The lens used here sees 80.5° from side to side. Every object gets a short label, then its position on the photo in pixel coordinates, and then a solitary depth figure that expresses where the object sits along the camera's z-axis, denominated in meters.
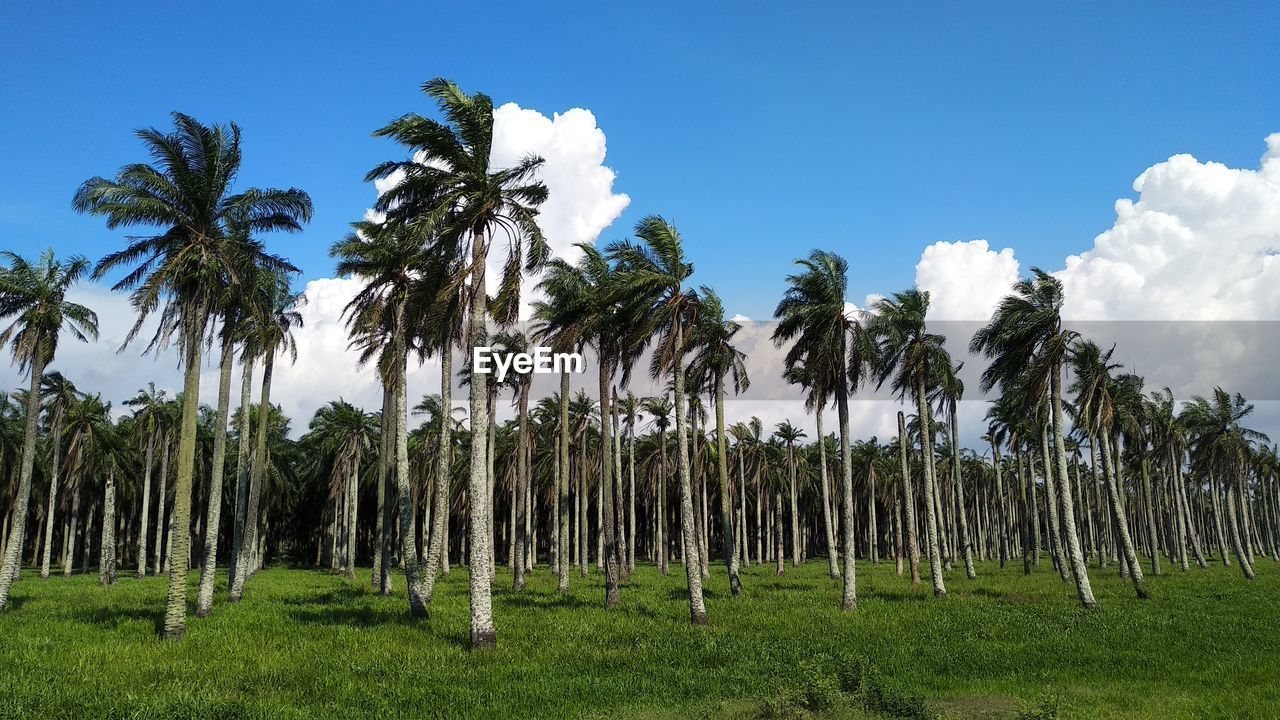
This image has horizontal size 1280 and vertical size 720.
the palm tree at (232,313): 22.69
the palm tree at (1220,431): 50.00
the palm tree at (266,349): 28.41
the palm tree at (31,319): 26.03
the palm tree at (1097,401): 34.27
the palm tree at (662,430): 47.62
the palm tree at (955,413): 38.22
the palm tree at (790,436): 54.04
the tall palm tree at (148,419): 44.97
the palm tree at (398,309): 24.06
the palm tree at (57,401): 40.69
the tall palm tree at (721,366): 31.48
